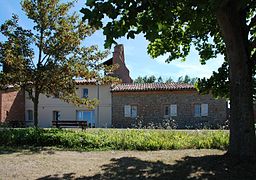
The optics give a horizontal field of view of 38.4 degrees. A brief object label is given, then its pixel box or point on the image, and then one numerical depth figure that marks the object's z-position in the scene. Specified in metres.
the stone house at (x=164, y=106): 38.44
